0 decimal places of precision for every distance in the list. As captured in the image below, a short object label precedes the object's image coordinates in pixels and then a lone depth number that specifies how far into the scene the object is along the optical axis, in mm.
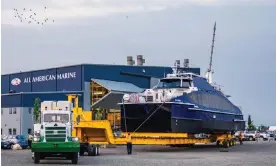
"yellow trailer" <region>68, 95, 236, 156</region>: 34281
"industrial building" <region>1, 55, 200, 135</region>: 73750
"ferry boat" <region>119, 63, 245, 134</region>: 40844
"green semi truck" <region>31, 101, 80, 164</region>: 25062
